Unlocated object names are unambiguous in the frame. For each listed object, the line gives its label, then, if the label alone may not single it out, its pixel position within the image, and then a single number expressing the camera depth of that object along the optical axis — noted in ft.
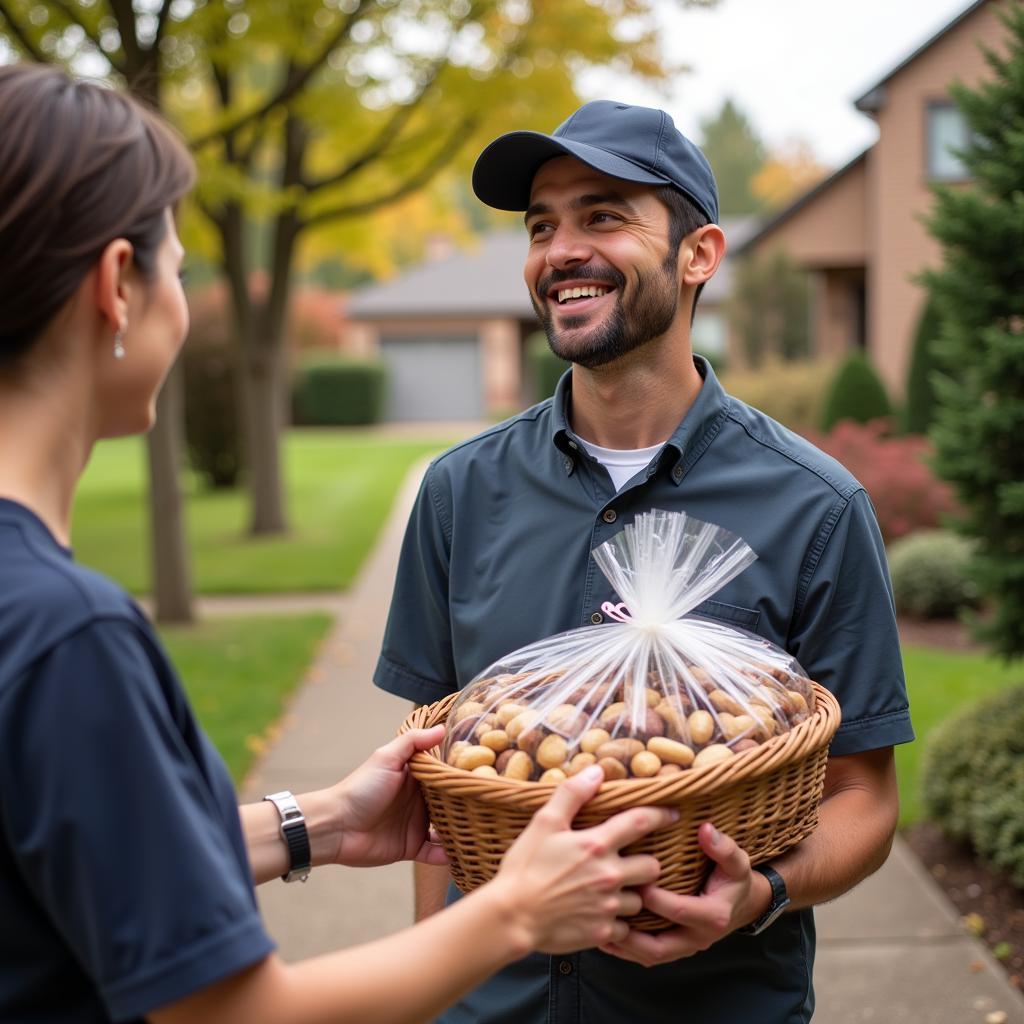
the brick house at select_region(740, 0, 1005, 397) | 58.23
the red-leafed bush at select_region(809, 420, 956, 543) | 37.27
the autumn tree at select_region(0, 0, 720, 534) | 31.14
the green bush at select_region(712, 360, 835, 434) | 63.46
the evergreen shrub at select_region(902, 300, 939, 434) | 51.31
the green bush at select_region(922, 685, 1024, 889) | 15.48
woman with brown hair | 4.08
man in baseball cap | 7.02
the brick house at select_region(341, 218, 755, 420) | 126.00
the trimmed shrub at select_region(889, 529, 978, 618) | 31.50
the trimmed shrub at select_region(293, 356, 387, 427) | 112.16
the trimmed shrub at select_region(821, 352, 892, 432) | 53.93
